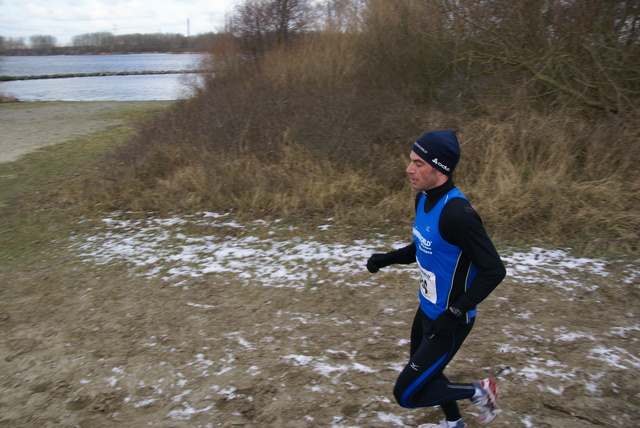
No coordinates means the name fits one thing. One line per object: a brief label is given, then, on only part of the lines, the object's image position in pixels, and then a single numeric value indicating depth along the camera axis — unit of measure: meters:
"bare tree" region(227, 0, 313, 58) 17.23
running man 2.45
